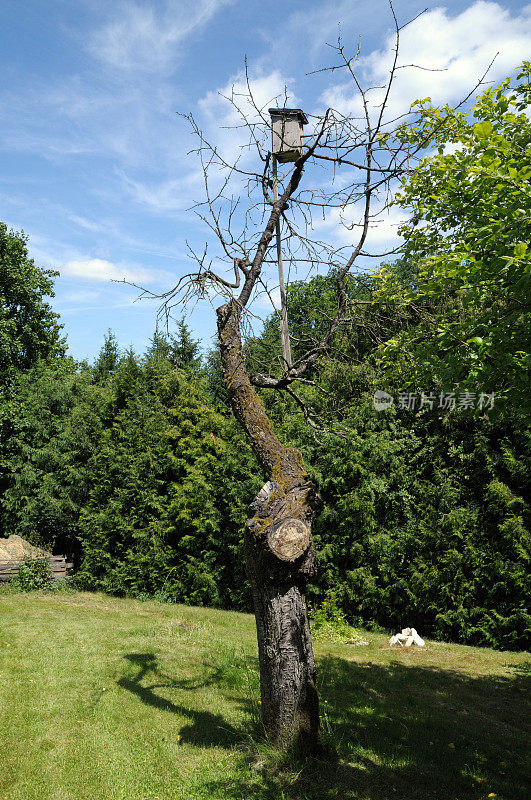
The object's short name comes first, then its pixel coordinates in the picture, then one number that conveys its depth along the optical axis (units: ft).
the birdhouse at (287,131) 16.53
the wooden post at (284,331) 15.27
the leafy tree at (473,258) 13.83
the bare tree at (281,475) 12.51
